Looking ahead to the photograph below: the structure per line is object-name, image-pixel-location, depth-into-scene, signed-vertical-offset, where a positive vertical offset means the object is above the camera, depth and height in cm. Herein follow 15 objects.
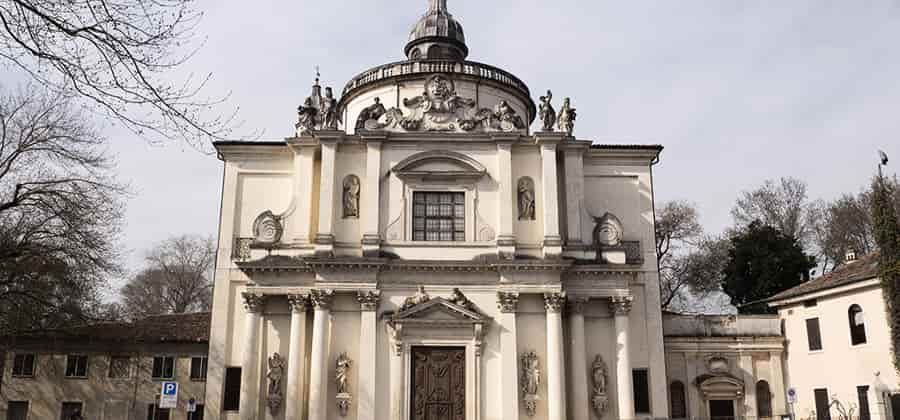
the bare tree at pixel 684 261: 4403 +779
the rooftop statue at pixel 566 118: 2606 +951
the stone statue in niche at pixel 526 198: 2505 +651
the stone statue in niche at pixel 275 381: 2306 +43
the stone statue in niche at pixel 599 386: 2336 +27
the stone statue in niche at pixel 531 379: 2297 +48
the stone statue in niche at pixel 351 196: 2495 +655
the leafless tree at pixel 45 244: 2259 +464
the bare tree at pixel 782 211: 4109 +1014
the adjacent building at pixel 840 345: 2350 +162
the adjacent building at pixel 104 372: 3022 +96
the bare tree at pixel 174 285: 4822 +719
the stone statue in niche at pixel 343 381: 2289 +42
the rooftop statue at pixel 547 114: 2572 +952
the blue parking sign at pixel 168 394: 1688 +3
